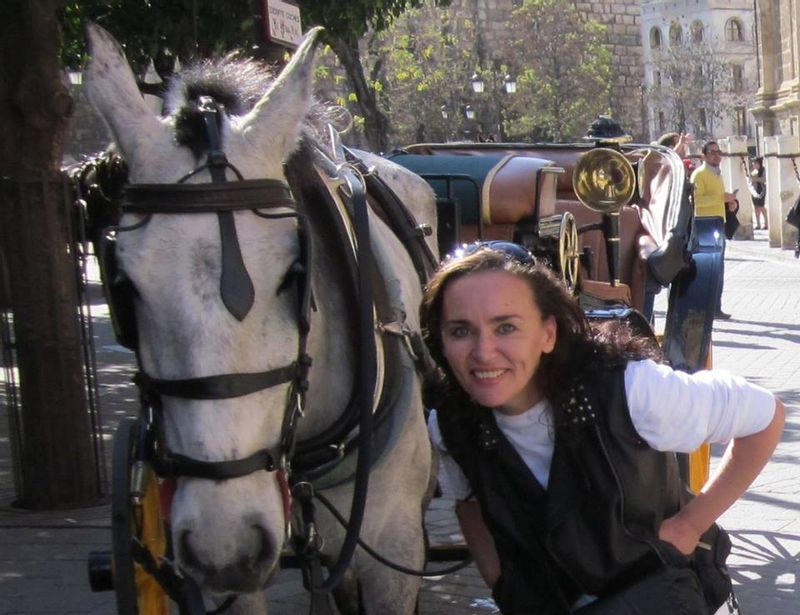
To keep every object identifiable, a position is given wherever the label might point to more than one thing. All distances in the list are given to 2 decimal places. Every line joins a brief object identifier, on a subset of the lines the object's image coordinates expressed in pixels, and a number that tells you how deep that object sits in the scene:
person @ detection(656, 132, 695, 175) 12.25
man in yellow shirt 13.99
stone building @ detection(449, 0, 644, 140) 62.38
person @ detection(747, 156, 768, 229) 30.11
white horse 2.72
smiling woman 2.88
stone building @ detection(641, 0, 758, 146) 69.62
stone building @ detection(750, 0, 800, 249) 33.59
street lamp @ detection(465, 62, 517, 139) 48.22
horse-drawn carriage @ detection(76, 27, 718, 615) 2.74
